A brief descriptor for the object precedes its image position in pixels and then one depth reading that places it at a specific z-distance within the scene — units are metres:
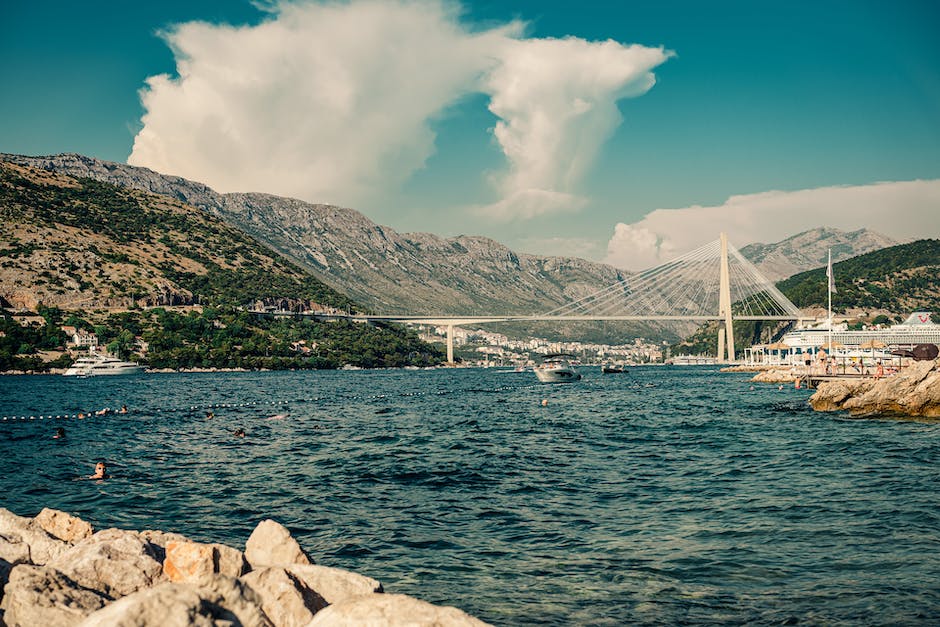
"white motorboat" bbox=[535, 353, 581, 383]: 96.88
